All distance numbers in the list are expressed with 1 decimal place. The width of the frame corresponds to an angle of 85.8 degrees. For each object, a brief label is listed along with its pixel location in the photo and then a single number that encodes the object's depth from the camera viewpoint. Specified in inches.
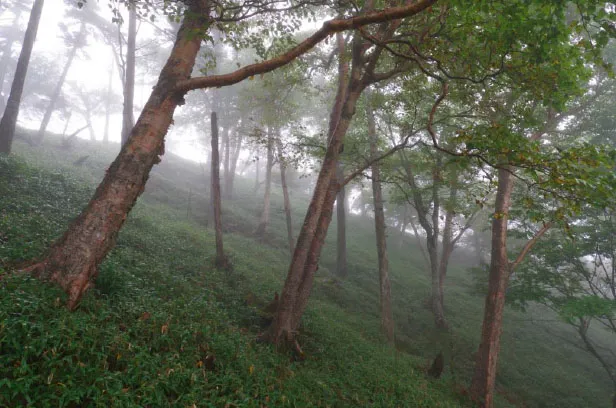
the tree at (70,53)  1017.6
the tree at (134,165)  187.2
